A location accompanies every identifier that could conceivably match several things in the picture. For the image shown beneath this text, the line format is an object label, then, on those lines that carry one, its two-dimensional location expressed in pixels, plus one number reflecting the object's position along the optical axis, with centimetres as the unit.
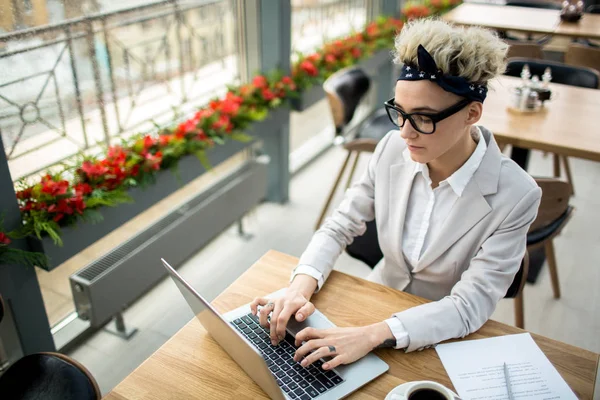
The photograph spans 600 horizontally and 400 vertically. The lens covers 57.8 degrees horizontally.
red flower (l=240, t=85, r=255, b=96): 293
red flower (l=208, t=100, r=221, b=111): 277
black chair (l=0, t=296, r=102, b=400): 154
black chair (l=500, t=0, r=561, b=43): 530
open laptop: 104
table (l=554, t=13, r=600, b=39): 401
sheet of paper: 111
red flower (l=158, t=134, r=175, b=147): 244
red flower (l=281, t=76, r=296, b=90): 309
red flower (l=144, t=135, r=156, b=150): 236
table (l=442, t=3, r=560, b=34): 415
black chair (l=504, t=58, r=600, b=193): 312
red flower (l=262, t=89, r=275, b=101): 296
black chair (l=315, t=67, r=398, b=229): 288
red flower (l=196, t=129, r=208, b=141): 258
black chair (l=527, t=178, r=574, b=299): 207
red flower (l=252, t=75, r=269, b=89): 299
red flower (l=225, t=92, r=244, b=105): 284
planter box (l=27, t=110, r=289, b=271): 196
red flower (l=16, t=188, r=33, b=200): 189
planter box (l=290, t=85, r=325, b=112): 326
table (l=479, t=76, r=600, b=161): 228
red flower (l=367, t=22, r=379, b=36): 416
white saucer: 107
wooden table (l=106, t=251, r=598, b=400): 113
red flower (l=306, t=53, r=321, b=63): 341
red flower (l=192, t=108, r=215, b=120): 265
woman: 123
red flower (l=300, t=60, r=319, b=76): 330
